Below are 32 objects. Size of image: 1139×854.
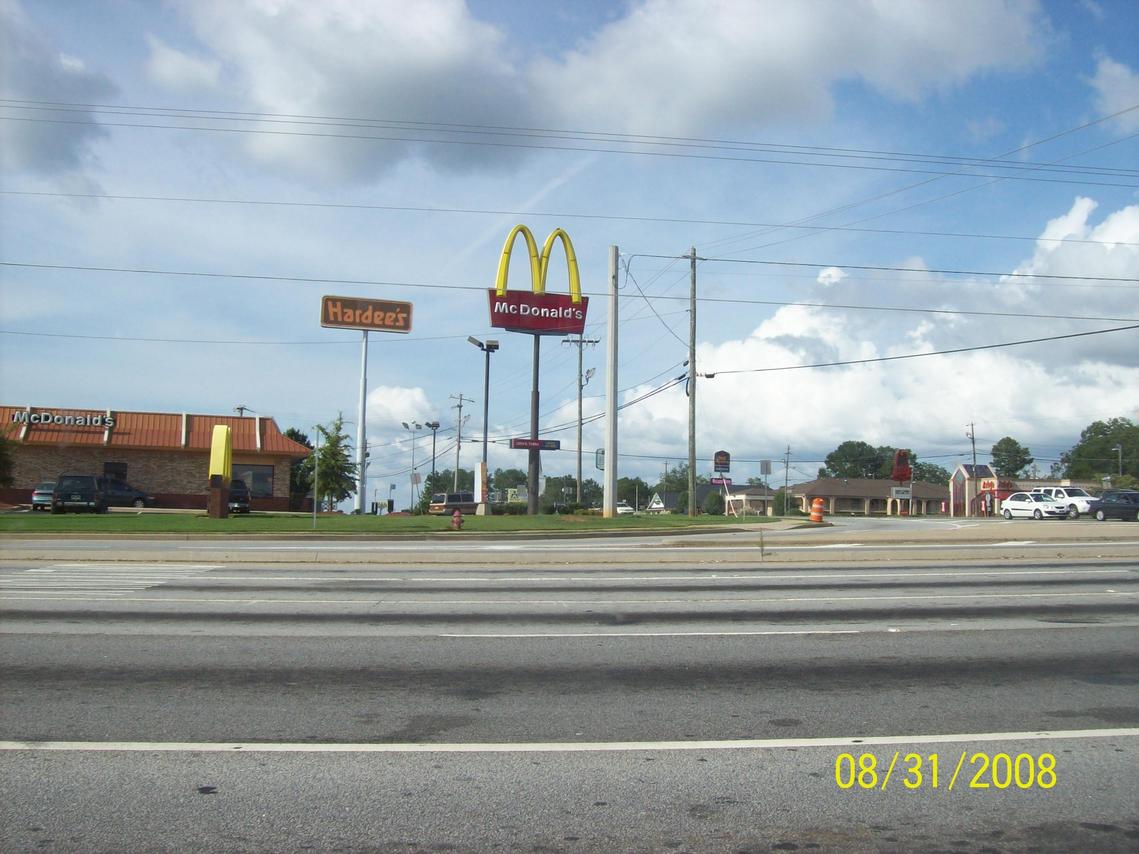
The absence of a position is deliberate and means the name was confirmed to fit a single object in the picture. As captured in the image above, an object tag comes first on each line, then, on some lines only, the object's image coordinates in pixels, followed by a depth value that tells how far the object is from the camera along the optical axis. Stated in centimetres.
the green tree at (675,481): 16725
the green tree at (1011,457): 15175
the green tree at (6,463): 4194
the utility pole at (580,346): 6131
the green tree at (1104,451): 13862
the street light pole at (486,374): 5628
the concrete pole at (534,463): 4094
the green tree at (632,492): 18050
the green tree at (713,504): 8944
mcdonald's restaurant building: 4725
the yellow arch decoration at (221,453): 3509
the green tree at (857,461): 16312
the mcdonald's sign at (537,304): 4122
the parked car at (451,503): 5183
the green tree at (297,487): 5502
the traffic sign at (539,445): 4125
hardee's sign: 4659
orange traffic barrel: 4343
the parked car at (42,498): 4162
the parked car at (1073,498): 4981
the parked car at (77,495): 3862
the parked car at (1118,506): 4256
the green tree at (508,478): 17089
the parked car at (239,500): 4022
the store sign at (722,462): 4498
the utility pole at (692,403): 4306
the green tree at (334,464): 3800
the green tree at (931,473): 17488
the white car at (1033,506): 4878
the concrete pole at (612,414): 4062
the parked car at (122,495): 4278
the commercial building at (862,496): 10706
